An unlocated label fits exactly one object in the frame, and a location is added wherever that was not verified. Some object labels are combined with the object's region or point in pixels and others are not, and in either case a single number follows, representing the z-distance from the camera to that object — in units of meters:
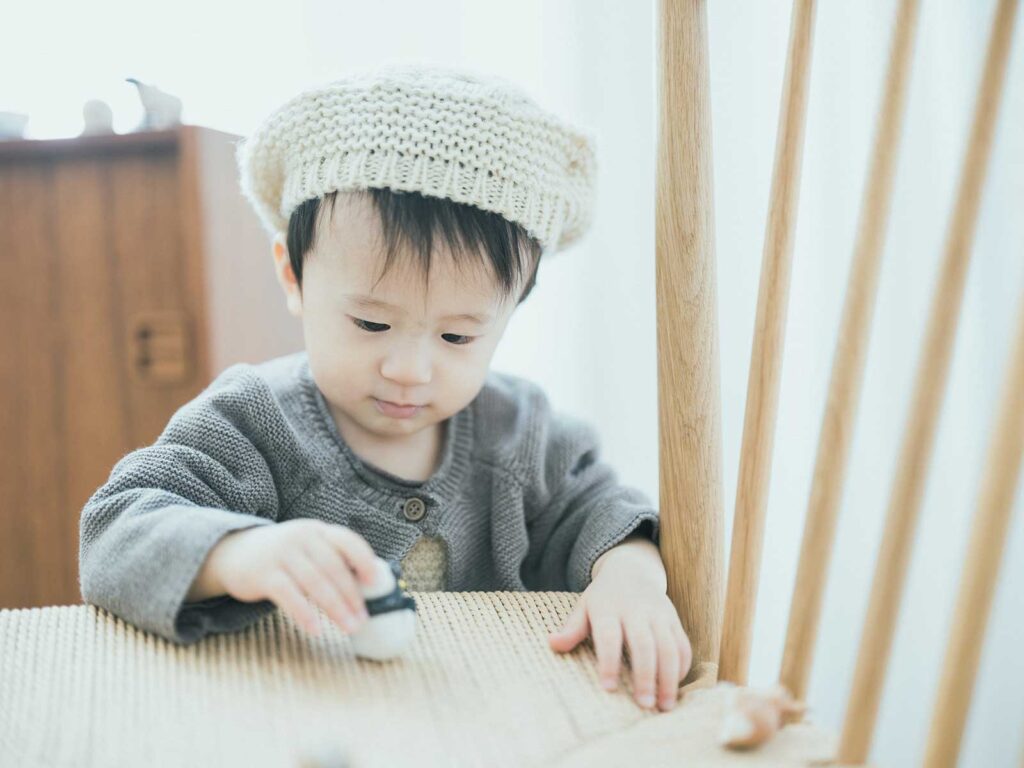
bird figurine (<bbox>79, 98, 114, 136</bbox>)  1.07
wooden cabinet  1.07
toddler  0.58
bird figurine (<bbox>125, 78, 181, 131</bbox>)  1.07
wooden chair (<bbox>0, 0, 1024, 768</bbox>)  0.41
